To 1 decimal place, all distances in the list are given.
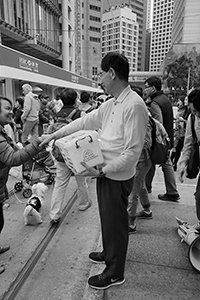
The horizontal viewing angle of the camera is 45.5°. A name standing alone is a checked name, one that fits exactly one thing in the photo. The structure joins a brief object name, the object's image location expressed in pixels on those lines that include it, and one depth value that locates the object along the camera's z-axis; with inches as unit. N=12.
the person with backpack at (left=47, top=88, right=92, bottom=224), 129.6
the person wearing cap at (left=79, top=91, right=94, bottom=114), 197.6
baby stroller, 168.6
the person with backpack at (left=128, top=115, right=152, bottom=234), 111.2
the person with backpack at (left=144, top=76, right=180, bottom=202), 144.6
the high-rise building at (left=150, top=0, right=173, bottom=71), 2409.7
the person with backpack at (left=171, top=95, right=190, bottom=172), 220.2
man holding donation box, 67.7
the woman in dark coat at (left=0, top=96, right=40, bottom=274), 80.1
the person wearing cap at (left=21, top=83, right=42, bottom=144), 255.6
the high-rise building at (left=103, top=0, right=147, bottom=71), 4454.7
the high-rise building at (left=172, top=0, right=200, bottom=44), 3083.2
